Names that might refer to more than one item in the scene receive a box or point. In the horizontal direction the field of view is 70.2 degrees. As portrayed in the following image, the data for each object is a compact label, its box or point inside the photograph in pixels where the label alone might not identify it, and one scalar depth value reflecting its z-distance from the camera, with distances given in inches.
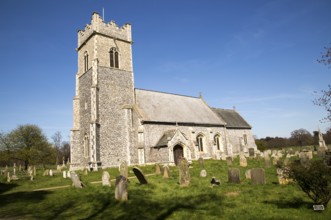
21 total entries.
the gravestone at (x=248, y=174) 485.3
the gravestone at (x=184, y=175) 445.4
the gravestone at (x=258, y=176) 414.0
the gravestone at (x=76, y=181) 471.2
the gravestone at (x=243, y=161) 730.8
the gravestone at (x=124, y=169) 523.2
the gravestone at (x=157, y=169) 661.0
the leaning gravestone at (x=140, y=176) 459.2
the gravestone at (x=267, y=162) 671.8
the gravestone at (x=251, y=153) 1183.7
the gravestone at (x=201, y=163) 781.1
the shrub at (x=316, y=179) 245.3
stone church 876.0
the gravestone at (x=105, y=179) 468.1
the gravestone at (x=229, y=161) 757.9
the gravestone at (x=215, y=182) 428.7
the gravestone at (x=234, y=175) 438.6
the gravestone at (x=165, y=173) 564.7
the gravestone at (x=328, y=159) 553.4
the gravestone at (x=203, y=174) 547.1
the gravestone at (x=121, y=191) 344.8
